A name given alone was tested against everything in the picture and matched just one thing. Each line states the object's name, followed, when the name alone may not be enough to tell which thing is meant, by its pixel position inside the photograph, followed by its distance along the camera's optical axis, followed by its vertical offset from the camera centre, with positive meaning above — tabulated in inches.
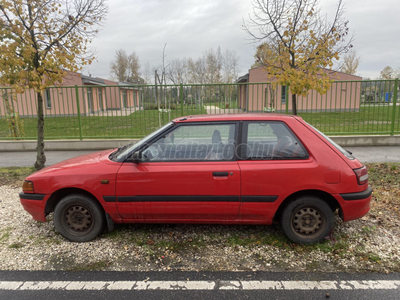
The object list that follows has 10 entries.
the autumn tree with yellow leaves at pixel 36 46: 229.0 +58.1
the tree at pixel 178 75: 1680.9 +232.2
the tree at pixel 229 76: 1763.8 +223.8
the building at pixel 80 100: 390.9 +18.0
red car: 131.7 -33.6
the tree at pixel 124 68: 2348.7 +370.8
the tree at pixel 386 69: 2829.7 +389.8
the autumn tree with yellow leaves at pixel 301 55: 248.5 +48.3
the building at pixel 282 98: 373.1 +15.5
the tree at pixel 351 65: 2128.2 +334.1
